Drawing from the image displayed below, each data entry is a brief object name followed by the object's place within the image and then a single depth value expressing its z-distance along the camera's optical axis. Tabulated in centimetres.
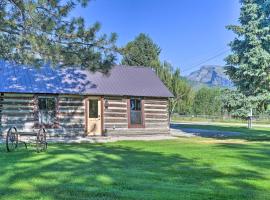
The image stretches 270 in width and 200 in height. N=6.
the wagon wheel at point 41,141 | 1394
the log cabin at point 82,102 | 2028
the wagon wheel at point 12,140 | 1466
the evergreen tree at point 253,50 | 2102
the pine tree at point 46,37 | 962
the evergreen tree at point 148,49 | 4469
